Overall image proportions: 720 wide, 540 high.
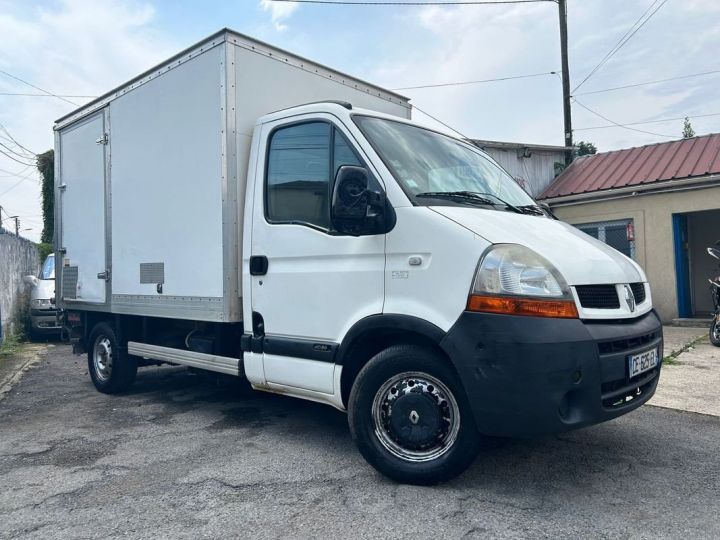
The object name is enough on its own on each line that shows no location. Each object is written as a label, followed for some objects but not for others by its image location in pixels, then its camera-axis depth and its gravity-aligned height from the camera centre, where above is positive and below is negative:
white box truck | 3.07 +0.13
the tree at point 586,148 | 36.78 +8.61
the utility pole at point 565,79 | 14.93 +5.27
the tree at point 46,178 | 15.77 +3.23
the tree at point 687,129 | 37.22 +9.78
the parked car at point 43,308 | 11.84 -0.23
